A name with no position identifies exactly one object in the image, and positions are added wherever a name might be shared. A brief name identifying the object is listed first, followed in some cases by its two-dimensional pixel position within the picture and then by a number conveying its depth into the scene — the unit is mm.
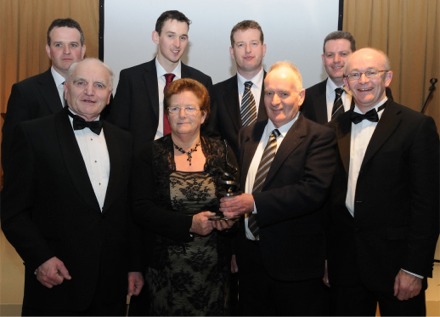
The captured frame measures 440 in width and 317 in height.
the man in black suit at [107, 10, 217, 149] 4012
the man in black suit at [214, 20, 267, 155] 4000
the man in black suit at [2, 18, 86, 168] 3766
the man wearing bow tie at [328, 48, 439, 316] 2908
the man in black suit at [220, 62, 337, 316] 3012
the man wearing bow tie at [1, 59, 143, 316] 2807
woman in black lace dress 3055
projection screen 7531
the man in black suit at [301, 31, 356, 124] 4047
